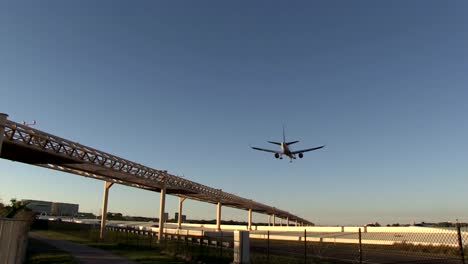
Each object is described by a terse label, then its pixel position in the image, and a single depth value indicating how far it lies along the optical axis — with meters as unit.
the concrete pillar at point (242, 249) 19.05
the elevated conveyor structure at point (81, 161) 27.80
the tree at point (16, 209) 19.49
